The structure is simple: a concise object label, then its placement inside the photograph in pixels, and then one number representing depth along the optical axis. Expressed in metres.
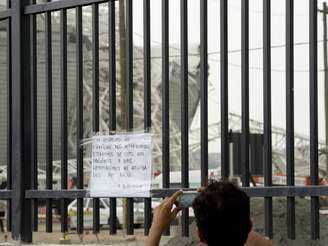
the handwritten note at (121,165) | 4.73
